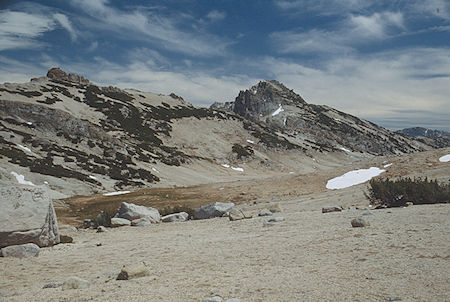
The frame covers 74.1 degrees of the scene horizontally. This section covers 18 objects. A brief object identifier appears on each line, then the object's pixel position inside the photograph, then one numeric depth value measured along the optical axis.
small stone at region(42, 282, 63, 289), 6.51
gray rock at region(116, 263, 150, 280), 6.56
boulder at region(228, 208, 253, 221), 14.80
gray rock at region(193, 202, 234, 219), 17.28
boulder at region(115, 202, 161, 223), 17.23
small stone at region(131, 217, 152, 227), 16.03
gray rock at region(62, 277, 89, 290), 6.25
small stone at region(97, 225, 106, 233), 14.96
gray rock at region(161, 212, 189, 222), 17.16
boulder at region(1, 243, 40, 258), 9.33
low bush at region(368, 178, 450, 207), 13.30
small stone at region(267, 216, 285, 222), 12.65
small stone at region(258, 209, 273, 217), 15.29
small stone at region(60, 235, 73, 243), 12.23
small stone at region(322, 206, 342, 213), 14.19
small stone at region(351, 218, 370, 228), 9.33
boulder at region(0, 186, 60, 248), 9.78
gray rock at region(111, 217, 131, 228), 16.39
